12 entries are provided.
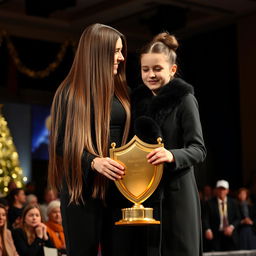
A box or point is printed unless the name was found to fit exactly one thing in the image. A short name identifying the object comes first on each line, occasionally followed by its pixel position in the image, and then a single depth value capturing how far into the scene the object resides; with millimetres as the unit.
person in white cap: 17417
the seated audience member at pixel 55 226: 11087
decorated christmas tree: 17720
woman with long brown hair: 4437
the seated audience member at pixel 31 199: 14060
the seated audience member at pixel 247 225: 17720
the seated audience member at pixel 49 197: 16762
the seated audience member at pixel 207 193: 20417
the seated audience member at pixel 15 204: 13748
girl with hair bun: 4392
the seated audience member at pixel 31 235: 10009
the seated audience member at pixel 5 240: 9679
